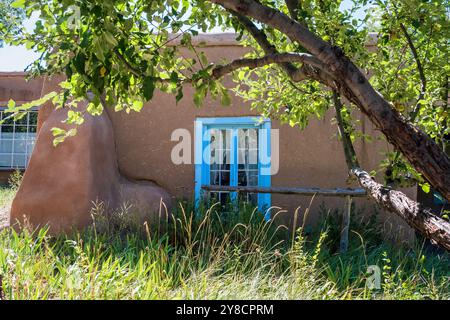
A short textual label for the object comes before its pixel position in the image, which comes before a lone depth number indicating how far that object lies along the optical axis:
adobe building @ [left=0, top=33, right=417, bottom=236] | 7.03
